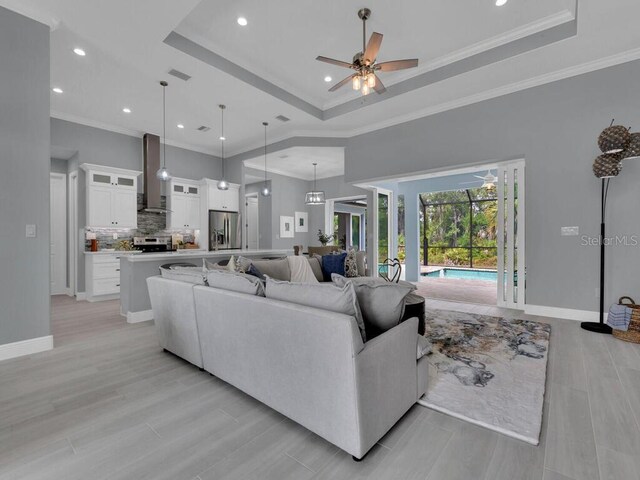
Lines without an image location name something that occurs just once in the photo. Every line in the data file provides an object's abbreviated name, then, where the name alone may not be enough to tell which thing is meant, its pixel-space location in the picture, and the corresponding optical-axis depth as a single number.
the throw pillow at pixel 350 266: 4.99
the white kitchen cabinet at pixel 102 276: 5.65
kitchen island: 4.13
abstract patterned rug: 1.89
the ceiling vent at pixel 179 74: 4.11
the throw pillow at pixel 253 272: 3.38
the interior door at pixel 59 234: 6.35
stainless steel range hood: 6.47
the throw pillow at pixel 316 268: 4.98
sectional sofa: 1.51
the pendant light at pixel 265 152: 6.03
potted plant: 8.82
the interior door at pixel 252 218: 10.37
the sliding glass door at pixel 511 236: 4.57
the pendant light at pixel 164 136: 4.68
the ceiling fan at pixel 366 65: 3.12
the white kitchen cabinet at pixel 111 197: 5.77
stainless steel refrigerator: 7.33
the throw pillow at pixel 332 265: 5.00
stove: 6.10
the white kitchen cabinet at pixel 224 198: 7.35
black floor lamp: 3.31
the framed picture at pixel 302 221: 9.90
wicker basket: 3.21
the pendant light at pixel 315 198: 7.61
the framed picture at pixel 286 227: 9.35
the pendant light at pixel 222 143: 5.29
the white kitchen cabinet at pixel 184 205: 6.98
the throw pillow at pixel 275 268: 4.08
